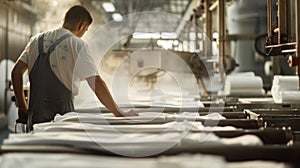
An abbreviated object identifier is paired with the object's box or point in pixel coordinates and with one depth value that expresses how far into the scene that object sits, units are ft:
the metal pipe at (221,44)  14.57
